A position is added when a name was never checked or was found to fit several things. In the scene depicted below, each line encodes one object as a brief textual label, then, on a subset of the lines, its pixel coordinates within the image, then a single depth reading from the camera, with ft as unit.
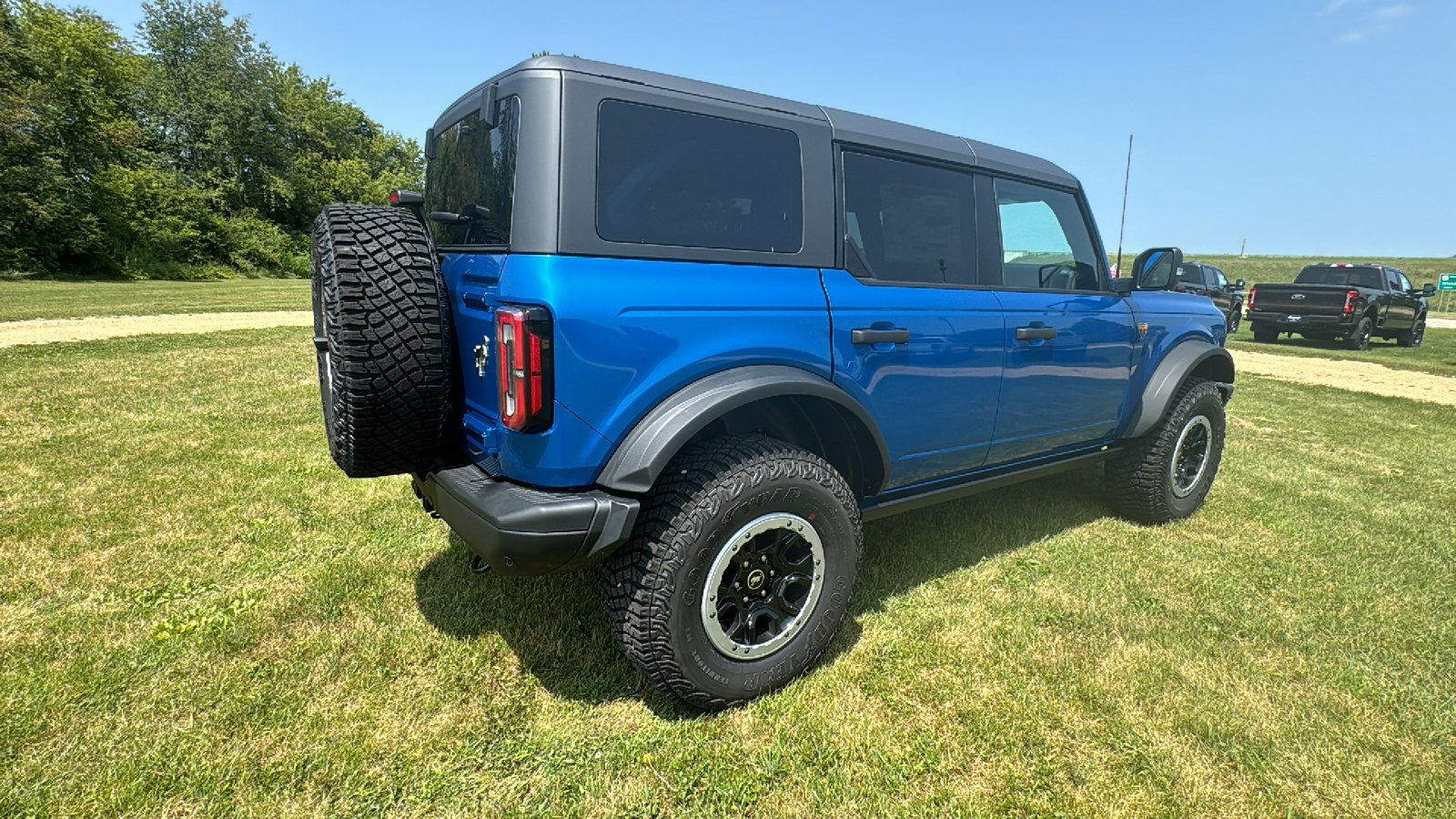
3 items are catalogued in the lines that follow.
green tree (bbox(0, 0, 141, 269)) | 82.69
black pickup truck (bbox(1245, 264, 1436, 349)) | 49.67
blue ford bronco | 6.89
